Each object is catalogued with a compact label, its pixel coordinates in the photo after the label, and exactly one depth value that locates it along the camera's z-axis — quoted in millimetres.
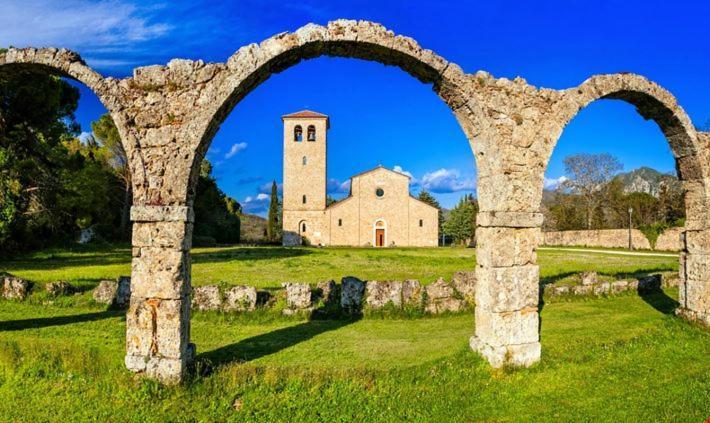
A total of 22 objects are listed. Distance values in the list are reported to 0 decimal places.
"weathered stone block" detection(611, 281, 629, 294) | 13568
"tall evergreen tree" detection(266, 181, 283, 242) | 62438
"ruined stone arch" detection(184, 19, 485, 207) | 6895
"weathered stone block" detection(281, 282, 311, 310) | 10703
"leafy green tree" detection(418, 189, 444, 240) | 78894
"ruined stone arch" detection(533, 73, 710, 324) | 9297
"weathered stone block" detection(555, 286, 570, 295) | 13105
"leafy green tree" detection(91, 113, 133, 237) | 37906
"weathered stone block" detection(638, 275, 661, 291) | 13906
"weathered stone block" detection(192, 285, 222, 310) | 10781
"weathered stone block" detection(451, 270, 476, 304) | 11422
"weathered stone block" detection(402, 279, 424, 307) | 11000
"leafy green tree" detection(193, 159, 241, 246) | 48769
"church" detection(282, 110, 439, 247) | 52312
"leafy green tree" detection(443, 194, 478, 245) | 69062
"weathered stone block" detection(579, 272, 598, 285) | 14000
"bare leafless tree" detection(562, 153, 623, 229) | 50438
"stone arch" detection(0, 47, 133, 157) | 6922
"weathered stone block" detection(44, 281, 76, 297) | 11955
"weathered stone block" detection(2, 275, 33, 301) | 12031
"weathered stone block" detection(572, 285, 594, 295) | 13266
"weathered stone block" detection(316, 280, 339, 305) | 11188
